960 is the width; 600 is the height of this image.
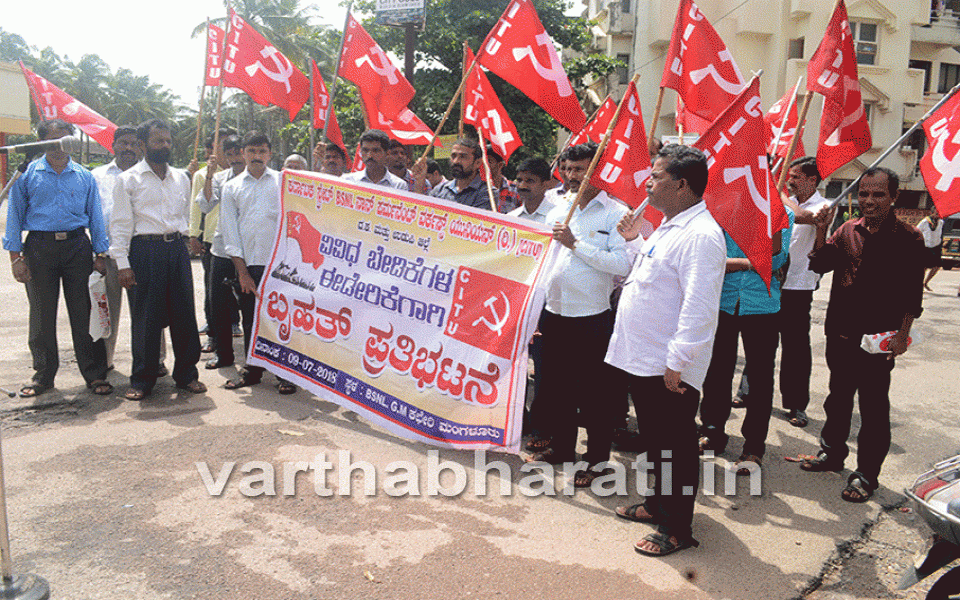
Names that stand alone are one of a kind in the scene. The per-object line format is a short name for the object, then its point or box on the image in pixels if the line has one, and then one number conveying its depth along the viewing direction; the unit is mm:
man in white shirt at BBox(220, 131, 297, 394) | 6023
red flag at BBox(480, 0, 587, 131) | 5832
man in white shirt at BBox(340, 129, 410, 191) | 6191
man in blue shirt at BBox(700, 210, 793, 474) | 4809
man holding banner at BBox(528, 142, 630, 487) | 4383
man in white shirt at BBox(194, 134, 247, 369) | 6293
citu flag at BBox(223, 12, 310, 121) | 7234
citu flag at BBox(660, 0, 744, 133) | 5281
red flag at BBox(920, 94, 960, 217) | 4457
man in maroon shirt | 4246
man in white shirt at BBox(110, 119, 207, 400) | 5664
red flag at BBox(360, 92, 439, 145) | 7254
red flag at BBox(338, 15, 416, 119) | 7188
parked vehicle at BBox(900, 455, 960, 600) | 2764
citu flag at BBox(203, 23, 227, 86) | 7273
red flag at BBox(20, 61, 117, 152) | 7836
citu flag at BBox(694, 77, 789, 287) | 3715
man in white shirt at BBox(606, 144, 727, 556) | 3373
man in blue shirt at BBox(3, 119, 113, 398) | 5629
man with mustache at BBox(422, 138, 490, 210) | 5582
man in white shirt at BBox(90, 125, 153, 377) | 6449
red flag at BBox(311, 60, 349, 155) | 7828
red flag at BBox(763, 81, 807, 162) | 7215
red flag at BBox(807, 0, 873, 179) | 5379
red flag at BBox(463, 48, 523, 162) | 6289
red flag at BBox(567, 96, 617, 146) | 6156
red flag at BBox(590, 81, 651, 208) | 4387
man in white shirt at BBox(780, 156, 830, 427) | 5732
